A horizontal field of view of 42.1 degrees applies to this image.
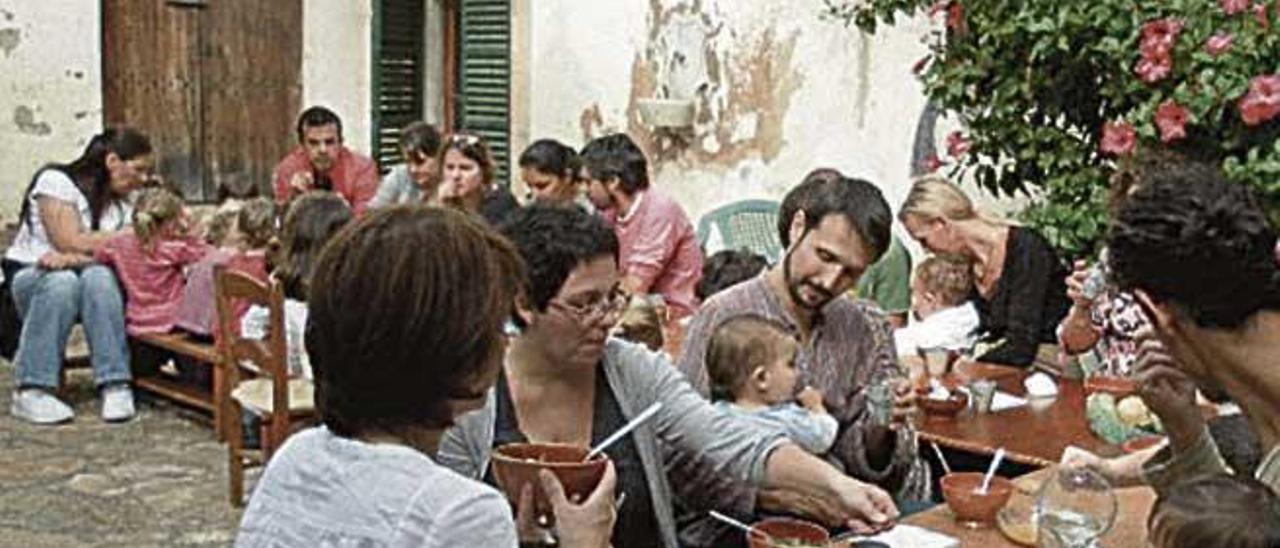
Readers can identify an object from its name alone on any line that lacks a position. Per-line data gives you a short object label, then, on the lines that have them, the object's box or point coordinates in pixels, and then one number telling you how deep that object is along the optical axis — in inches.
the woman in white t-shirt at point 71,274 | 263.1
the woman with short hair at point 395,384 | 65.7
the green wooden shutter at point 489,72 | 350.0
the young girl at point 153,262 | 263.4
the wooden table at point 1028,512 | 106.4
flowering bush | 180.5
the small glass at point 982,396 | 159.9
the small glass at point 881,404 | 135.0
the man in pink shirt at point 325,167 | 306.7
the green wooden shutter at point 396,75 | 377.1
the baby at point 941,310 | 190.2
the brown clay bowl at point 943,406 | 155.4
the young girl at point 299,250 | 212.3
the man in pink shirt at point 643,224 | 249.3
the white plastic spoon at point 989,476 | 110.3
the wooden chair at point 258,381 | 203.2
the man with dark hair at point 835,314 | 134.6
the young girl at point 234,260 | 249.1
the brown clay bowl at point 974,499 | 109.5
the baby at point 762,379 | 127.9
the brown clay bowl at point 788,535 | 98.3
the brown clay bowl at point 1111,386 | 157.1
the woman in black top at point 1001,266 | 201.0
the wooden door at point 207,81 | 363.9
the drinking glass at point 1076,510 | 102.7
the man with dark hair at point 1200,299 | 92.5
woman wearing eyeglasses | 106.1
